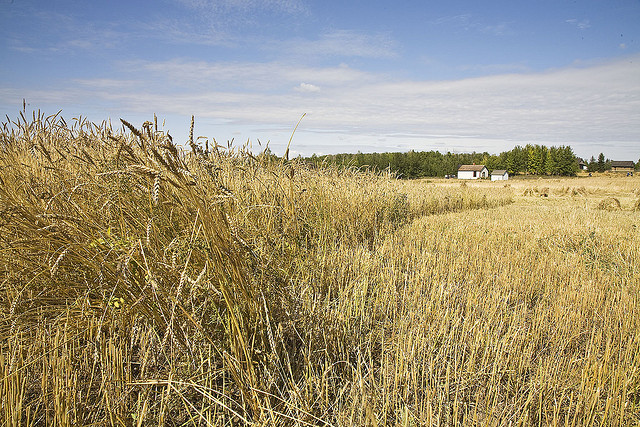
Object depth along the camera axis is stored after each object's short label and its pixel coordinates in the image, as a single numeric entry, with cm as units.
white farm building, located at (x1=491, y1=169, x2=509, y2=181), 7544
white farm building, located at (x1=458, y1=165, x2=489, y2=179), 8869
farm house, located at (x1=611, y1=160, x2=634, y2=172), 9074
